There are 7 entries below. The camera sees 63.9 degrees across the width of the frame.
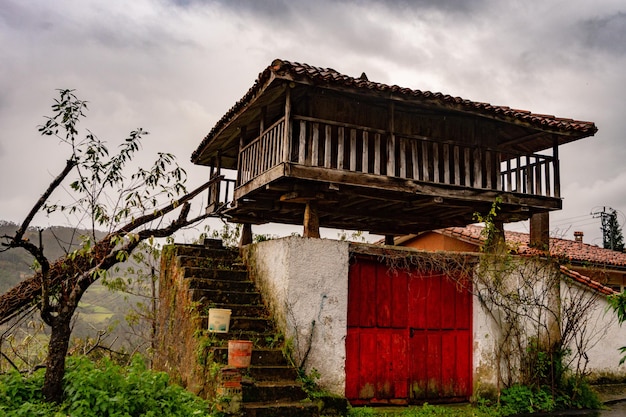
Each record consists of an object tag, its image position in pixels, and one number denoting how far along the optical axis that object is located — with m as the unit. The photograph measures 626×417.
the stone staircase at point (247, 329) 5.96
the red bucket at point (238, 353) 6.18
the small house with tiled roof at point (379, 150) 8.16
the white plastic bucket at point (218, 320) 6.89
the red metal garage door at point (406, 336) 7.74
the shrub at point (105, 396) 5.48
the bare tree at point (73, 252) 5.86
